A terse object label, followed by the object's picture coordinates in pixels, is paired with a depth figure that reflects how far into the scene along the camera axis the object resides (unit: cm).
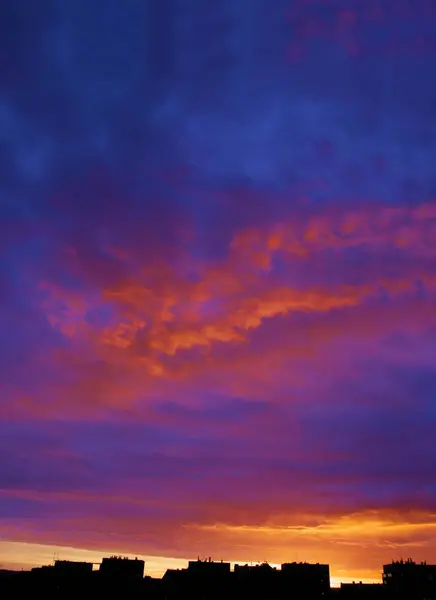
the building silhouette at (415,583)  18338
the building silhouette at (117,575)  19200
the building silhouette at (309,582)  19338
